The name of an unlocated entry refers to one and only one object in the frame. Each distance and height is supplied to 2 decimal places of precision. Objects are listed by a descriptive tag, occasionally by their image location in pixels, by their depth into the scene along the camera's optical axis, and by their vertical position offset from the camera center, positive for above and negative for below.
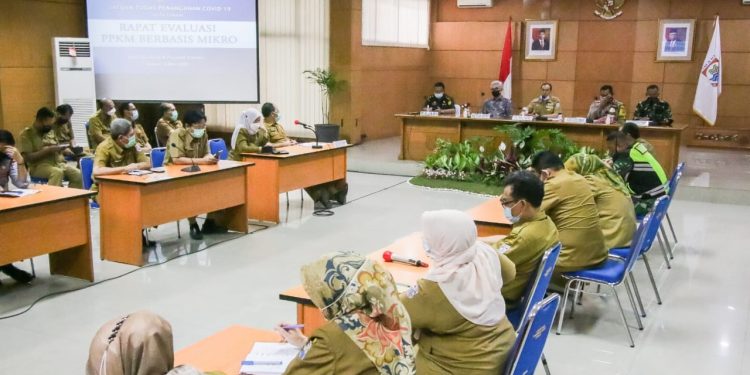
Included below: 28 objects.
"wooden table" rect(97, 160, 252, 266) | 5.17 -0.99
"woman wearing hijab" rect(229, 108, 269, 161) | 6.72 -0.54
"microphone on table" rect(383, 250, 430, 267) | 3.30 -0.88
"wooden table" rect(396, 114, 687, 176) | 8.56 -0.68
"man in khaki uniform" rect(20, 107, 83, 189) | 6.59 -0.77
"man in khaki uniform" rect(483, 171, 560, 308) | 3.14 -0.70
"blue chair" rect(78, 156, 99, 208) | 6.01 -0.84
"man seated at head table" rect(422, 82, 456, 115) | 10.77 -0.30
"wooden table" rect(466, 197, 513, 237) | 4.23 -0.87
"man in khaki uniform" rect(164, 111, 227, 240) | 6.07 -0.61
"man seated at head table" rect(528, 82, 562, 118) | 10.04 -0.32
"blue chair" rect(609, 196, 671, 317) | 4.33 -1.02
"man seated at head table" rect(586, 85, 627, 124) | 9.16 -0.31
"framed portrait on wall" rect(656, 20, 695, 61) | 11.55 +0.79
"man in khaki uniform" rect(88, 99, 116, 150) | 7.58 -0.51
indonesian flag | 12.42 +0.30
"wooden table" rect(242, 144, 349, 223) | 6.63 -0.97
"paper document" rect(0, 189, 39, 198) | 4.57 -0.80
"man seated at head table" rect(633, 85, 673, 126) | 9.56 -0.34
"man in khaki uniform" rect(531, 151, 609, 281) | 3.91 -0.79
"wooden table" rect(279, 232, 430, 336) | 2.88 -0.90
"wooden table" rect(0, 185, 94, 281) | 4.33 -1.03
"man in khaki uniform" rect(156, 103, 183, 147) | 8.08 -0.55
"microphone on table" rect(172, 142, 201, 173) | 5.67 -0.76
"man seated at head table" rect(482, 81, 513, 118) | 9.73 -0.31
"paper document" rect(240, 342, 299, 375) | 2.20 -0.93
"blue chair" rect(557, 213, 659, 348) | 3.90 -1.09
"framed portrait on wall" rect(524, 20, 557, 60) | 12.54 +0.82
